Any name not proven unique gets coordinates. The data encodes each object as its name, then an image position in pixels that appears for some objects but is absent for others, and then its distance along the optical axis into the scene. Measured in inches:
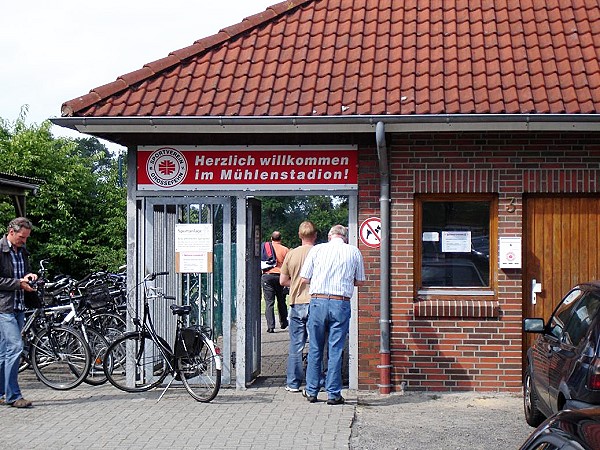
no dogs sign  426.3
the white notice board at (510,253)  420.2
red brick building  414.9
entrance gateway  426.3
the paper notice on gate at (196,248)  432.5
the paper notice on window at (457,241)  428.1
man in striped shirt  393.1
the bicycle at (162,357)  406.3
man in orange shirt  674.8
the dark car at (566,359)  277.6
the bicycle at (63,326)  431.2
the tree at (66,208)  816.9
